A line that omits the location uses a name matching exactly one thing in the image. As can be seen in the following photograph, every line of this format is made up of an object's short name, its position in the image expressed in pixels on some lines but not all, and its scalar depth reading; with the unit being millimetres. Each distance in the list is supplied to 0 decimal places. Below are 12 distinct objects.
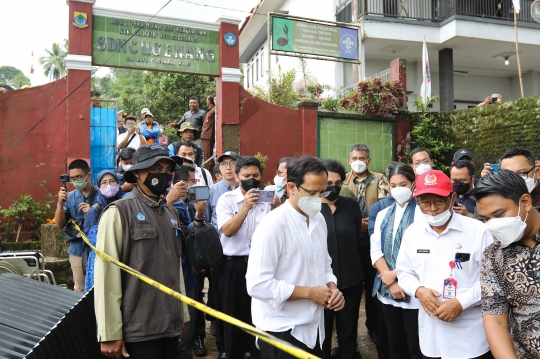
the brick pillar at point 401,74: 10516
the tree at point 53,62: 56500
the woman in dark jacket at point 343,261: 4312
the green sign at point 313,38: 10633
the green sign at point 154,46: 8602
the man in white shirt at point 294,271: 2678
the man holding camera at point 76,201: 5266
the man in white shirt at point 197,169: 5977
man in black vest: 2748
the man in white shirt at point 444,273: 2898
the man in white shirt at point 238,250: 4363
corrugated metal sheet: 2463
